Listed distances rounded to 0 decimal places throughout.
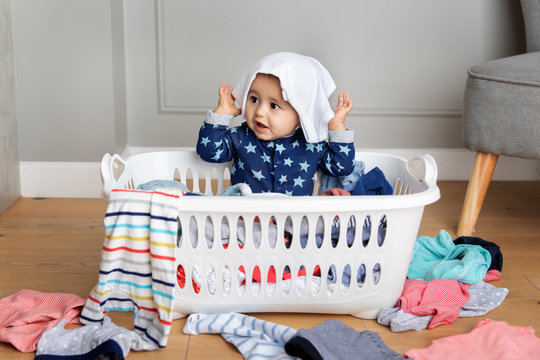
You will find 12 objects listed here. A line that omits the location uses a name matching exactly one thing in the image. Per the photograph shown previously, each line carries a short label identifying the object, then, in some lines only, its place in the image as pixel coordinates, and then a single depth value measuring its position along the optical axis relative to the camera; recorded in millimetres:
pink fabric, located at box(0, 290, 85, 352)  1123
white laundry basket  1126
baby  1382
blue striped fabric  1097
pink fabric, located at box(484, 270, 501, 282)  1426
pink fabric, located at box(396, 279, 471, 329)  1224
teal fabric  1369
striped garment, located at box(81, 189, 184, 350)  1092
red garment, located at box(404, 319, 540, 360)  1090
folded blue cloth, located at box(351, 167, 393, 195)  1469
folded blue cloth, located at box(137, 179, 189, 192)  1405
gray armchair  1539
